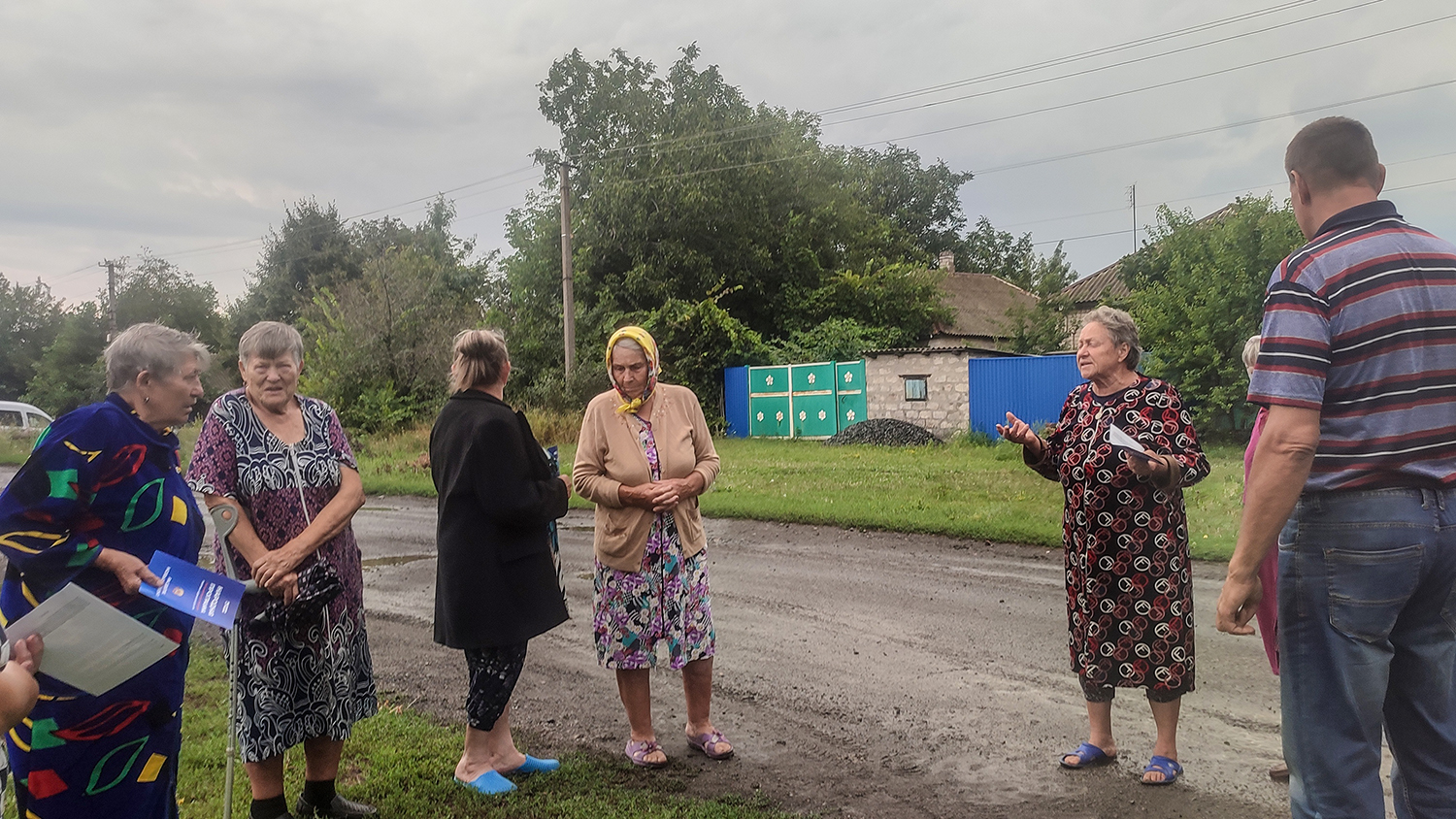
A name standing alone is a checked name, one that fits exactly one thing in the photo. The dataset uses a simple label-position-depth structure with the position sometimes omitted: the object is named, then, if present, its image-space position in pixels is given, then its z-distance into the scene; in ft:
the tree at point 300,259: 151.64
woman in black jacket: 13.14
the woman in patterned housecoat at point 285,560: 11.86
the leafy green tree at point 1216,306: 62.28
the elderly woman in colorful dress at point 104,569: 9.10
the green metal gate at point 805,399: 85.05
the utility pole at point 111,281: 142.20
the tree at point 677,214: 101.09
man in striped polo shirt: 8.20
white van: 102.89
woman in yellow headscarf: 14.34
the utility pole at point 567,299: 87.97
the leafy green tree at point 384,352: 90.07
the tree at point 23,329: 164.14
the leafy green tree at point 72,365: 141.90
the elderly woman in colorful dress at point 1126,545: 13.37
